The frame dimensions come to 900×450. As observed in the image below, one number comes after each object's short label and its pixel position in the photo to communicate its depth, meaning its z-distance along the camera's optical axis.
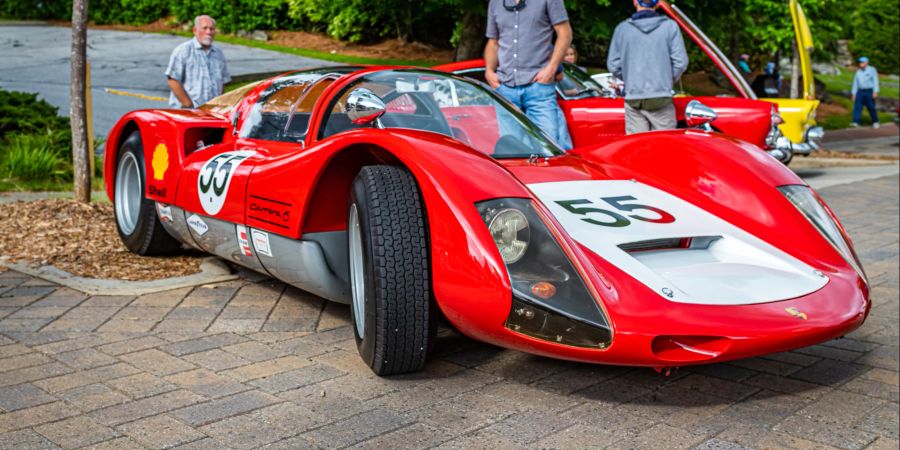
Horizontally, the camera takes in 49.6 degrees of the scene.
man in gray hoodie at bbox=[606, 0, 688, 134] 6.25
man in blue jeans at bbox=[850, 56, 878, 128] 21.31
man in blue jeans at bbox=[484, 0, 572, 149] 5.99
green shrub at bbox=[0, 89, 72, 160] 8.87
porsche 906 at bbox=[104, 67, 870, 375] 3.08
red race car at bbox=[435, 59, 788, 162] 7.55
